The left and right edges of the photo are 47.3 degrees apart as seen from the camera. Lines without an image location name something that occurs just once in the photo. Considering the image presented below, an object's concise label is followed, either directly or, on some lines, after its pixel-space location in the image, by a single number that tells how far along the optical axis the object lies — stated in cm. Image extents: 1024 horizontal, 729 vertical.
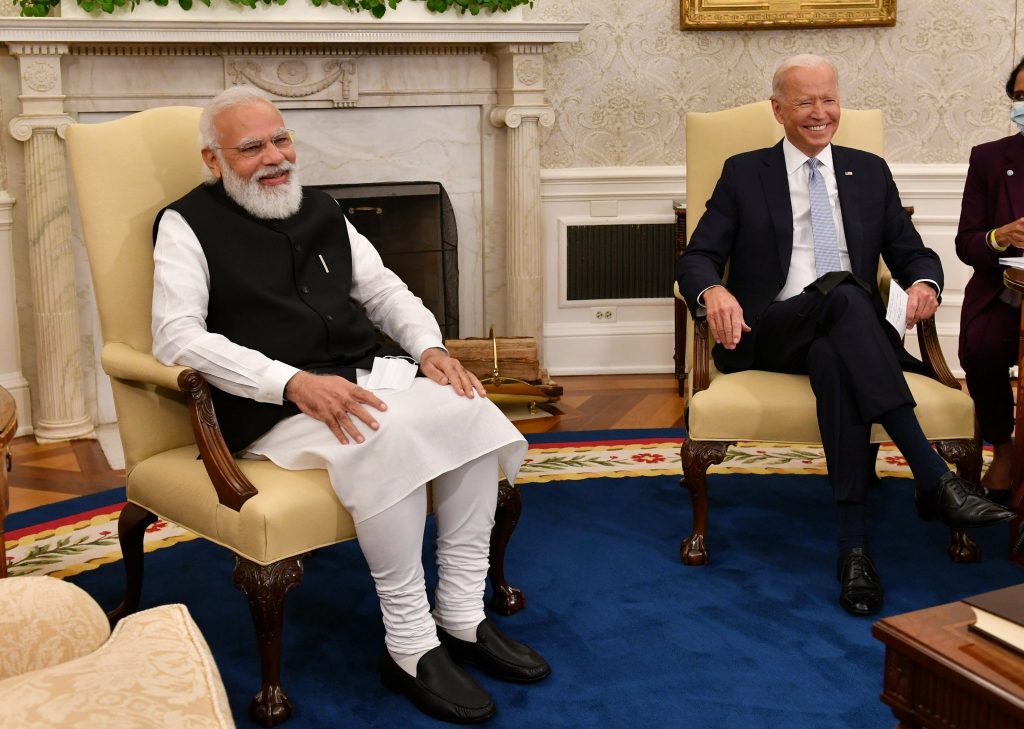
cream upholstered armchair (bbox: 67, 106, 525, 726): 229
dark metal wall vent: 531
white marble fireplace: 434
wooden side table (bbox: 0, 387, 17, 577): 211
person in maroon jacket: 338
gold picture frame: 509
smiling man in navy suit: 282
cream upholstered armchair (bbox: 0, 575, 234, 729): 113
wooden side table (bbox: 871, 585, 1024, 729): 153
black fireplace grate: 492
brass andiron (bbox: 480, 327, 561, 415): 462
